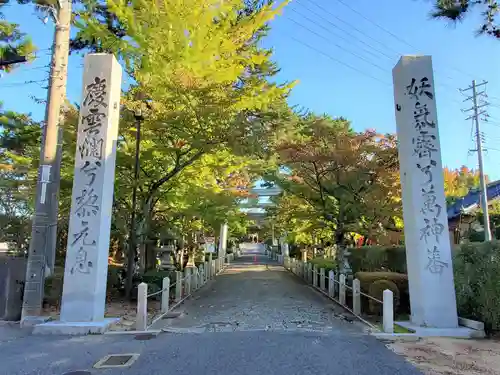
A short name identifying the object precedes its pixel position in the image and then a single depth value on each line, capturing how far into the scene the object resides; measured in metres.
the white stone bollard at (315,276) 19.47
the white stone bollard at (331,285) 15.34
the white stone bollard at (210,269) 24.22
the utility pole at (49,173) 9.76
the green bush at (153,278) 14.95
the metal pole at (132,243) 13.07
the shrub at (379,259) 14.69
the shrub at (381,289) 11.13
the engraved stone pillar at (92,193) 8.86
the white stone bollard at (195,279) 17.83
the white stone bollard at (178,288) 14.45
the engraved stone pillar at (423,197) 8.84
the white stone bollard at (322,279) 17.61
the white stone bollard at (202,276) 19.86
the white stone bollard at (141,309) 8.64
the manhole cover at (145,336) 7.98
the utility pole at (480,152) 22.46
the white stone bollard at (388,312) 8.49
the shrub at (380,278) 11.68
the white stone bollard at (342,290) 13.38
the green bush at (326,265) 19.24
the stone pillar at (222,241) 36.58
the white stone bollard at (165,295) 11.41
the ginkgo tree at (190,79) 11.80
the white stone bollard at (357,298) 11.52
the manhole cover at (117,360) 6.16
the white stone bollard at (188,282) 16.34
